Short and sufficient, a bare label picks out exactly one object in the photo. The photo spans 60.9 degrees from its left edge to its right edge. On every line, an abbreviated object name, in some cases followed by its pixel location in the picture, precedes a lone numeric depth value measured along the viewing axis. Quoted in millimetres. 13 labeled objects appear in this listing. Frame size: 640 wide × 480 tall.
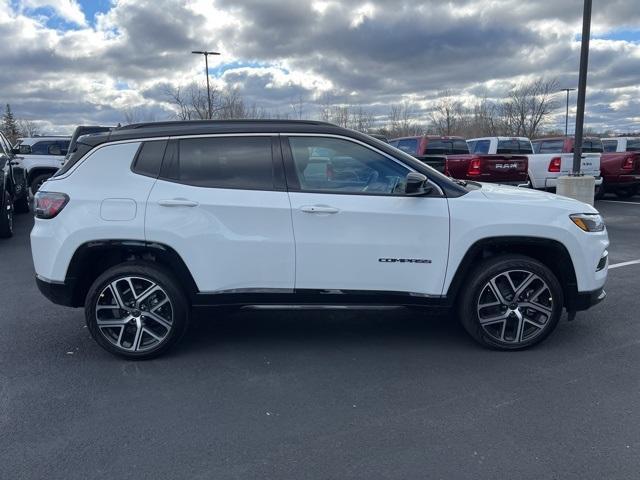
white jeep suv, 4152
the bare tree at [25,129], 75062
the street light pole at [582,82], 10534
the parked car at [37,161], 14289
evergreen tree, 79931
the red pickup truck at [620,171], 15039
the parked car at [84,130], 13555
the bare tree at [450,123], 54969
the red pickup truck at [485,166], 12438
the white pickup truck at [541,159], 14148
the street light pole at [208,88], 33256
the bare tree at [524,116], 53750
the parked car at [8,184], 9403
